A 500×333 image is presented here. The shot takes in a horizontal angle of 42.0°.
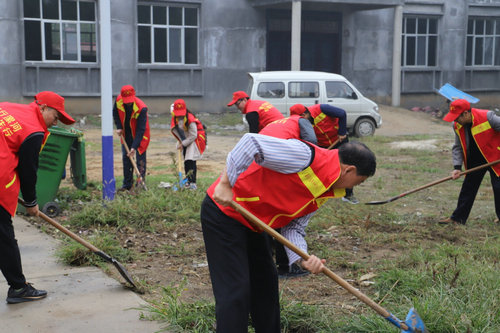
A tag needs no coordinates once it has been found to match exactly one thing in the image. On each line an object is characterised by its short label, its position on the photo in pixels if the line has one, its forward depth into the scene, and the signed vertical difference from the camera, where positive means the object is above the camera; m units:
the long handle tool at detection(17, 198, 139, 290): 4.99 -1.39
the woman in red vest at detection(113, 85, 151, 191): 9.12 -0.64
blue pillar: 8.12 -0.31
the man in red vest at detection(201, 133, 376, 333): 3.25 -0.57
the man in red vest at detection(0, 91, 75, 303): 4.53 -0.57
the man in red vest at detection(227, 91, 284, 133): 8.57 -0.42
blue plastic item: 11.05 -0.14
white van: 17.11 -0.28
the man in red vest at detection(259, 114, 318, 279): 5.65 -0.46
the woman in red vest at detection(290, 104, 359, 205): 8.57 -0.56
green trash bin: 7.73 -1.02
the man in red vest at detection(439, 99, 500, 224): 7.21 -0.73
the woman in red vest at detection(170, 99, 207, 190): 9.44 -0.78
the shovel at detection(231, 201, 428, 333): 3.28 -1.09
